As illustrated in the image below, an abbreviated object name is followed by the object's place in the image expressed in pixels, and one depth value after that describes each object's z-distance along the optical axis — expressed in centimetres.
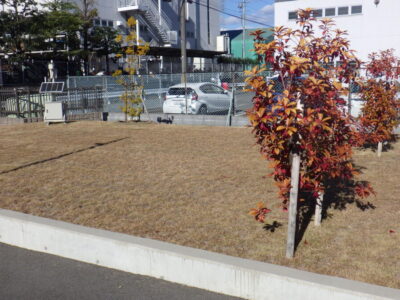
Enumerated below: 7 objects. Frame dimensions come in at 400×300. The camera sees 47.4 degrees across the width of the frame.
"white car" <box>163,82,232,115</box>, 1612
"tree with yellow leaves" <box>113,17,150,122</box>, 1452
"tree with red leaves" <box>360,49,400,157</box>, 831
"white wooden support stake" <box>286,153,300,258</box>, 403
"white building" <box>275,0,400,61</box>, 3088
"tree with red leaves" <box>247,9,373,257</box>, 377
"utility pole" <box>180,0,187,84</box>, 2357
